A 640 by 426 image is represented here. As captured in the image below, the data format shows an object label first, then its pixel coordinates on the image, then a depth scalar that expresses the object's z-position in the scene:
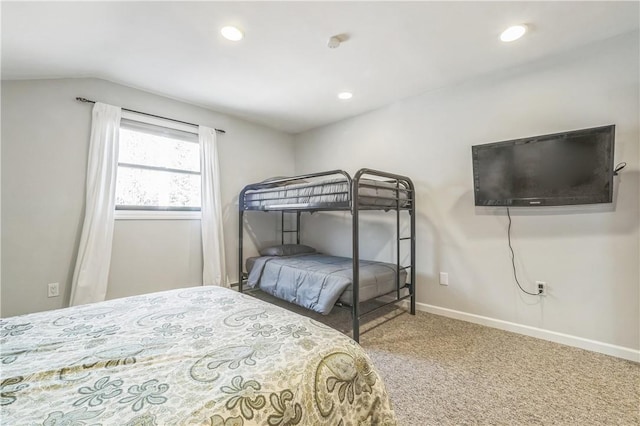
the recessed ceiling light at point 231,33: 1.89
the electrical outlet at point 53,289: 2.34
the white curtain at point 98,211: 2.42
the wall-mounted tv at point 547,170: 1.90
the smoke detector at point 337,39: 1.98
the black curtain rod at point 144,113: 2.49
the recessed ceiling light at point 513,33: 1.92
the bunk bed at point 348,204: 2.26
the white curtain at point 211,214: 3.20
